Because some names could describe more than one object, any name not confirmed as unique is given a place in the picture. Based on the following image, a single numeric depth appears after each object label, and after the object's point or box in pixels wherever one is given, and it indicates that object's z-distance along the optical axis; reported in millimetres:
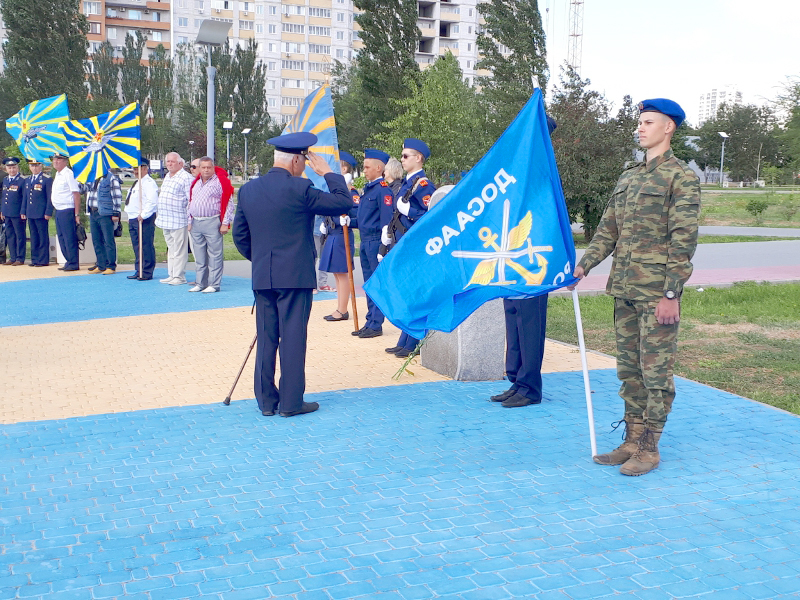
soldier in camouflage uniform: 4980
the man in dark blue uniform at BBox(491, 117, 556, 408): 6945
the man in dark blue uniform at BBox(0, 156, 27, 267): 16938
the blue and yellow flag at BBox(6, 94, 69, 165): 16531
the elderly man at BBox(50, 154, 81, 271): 15758
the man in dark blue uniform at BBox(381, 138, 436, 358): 8484
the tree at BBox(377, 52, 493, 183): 32750
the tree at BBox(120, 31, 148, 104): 78994
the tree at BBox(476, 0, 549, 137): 41031
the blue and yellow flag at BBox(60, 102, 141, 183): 14992
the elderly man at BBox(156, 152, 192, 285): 13914
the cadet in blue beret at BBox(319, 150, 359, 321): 10383
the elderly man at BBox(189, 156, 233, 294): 13203
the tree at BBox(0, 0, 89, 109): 40062
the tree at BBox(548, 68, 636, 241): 21234
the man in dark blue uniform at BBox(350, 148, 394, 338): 9445
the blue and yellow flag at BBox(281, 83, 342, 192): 8500
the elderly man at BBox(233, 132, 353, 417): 6562
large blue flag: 5531
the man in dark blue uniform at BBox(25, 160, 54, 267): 16500
